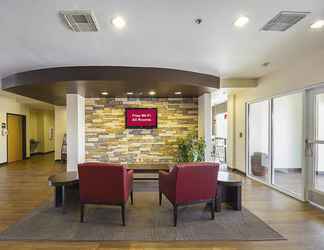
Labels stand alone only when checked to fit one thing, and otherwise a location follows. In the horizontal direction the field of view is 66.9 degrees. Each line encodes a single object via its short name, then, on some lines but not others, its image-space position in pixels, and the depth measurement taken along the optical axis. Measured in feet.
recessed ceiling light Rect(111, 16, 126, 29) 9.50
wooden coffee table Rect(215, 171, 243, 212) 13.37
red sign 23.61
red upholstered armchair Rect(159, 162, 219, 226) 11.45
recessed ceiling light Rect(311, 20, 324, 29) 10.00
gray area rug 10.29
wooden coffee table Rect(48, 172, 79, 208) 13.29
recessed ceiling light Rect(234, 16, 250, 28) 9.55
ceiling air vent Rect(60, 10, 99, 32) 8.93
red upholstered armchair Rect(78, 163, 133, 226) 11.47
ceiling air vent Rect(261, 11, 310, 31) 9.16
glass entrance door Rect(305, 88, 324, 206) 14.21
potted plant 21.45
